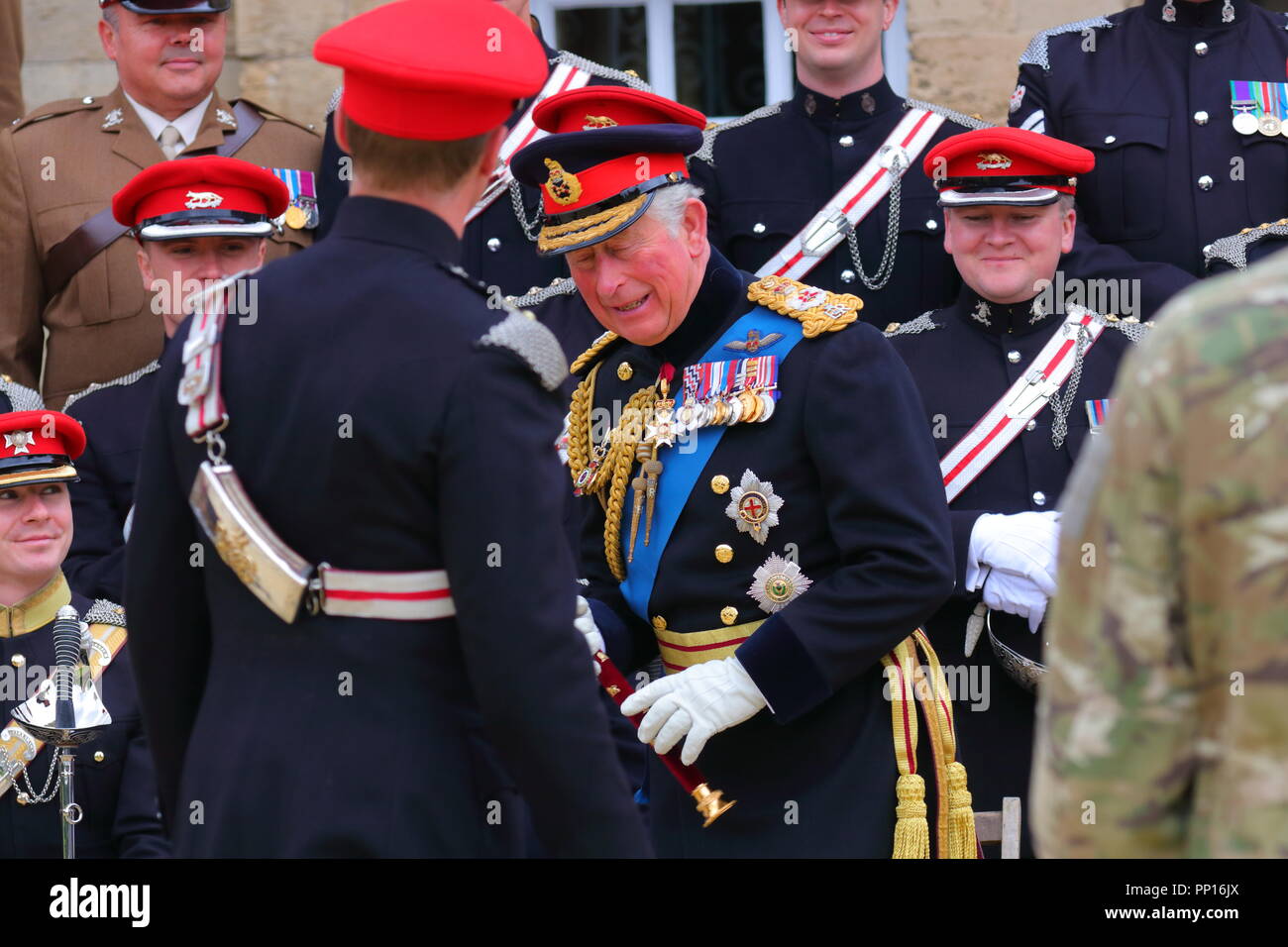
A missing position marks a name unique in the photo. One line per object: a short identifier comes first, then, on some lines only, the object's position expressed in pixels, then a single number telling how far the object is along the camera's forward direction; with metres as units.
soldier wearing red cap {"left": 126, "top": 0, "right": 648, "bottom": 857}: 4.77
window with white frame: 12.41
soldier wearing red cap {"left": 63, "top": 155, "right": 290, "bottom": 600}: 9.12
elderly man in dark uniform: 6.37
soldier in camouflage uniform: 3.24
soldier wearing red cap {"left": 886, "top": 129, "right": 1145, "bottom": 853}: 8.23
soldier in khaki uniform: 9.76
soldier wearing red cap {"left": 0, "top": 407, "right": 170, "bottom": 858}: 8.34
